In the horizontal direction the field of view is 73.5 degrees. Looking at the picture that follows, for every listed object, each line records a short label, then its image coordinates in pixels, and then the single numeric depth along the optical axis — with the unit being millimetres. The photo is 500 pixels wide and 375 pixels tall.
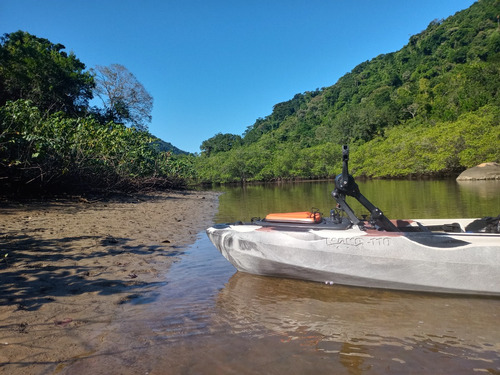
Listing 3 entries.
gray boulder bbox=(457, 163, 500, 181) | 29672
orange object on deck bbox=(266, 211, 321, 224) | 4820
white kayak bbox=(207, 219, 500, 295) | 3804
